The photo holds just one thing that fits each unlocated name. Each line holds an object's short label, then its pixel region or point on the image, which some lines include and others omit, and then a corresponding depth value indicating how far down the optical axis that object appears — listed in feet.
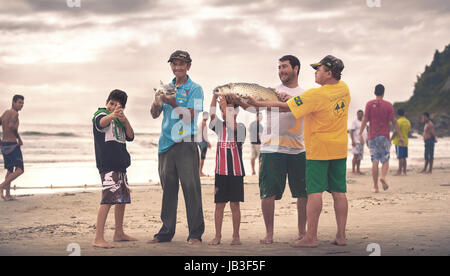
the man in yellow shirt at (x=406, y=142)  51.21
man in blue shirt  19.89
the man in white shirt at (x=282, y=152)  19.35
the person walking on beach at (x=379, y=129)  35.63
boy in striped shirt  19.44
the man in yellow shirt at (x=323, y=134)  17.87
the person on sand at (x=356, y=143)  51.96
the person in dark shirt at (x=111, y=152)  19.07
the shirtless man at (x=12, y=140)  35.88
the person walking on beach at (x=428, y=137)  55.11
